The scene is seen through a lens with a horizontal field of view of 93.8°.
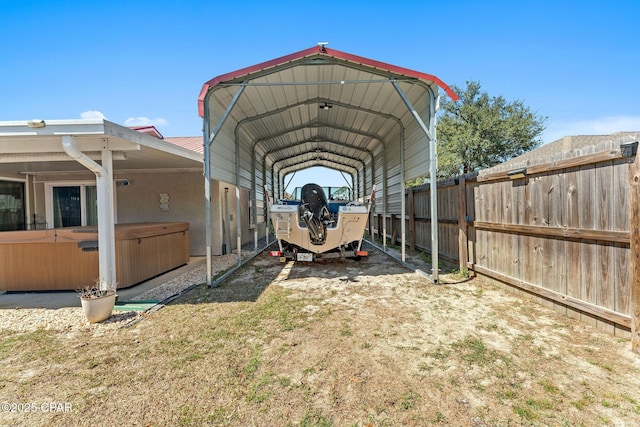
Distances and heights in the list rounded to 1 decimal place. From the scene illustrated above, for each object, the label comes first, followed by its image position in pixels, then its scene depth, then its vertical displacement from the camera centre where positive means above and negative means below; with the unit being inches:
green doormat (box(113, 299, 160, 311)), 171.6 -55.2
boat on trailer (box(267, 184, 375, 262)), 252.0 -17.8
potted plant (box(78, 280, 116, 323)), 150.6 -47.0
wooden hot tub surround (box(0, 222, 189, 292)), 205.6 -31.5
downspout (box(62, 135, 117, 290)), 174.9 -6.5
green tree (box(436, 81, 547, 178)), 927.7 +230.7
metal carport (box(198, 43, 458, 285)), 218.2 +94.5
